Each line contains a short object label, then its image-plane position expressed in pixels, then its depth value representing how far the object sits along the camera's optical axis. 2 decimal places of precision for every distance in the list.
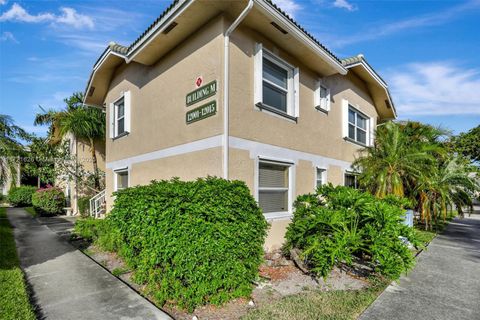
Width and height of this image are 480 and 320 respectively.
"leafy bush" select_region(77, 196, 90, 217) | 14.78
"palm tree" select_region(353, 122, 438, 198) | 9.84
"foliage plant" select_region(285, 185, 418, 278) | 4.76
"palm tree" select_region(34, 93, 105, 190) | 15.26
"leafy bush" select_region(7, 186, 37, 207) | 23.89
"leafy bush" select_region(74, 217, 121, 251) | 6.74
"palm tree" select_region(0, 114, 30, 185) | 8.08
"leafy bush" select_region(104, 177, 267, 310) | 3.88
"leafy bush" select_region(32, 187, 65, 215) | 16.30
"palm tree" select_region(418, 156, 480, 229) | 10.57
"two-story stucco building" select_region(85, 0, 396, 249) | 6.23
